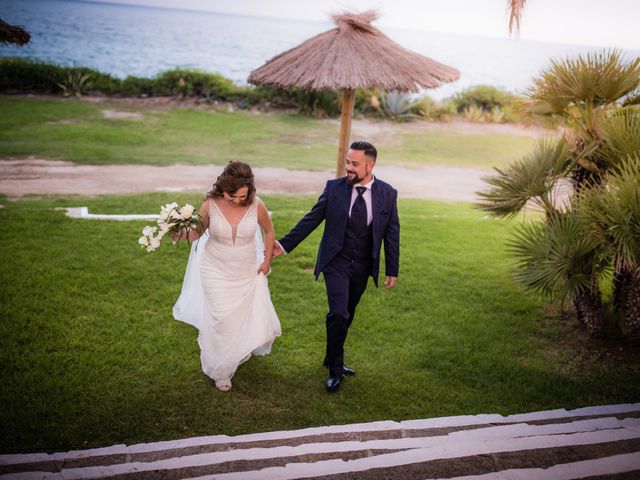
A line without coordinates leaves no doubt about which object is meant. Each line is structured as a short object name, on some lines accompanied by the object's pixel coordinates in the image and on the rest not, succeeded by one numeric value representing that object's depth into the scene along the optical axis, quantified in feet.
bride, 14.93
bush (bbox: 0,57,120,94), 59.67
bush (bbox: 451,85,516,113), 74.33
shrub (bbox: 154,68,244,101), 66.13
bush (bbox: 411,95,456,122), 69.00
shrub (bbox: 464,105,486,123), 70.28
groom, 15.05
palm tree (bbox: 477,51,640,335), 16.31
